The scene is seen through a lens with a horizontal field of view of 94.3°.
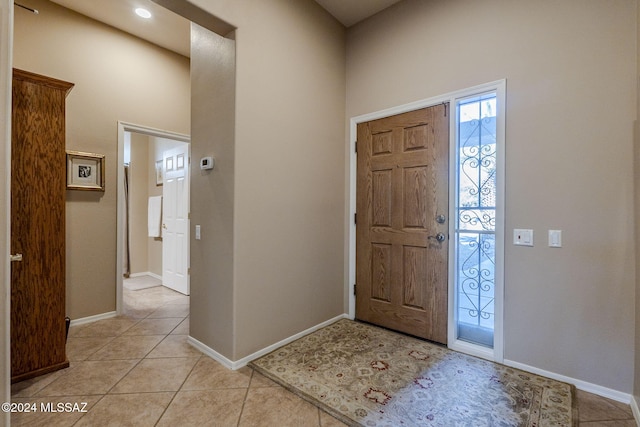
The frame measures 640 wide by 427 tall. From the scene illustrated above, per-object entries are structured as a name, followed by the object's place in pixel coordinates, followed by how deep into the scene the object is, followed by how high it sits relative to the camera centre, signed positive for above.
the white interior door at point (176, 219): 4.20 -0.10
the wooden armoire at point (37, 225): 1.99 -0.10
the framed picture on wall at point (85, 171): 3.03 +0.43
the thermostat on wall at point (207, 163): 2.39 +0.40
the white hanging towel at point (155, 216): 4.95 -0.07
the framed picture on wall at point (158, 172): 5.06 +0.68
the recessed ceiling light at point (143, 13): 3.01 +2.05
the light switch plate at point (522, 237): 2.14 -0.16
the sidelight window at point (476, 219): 2.39 -0.04
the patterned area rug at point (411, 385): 1.68 -1.14
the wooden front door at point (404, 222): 2.57 -0.08
